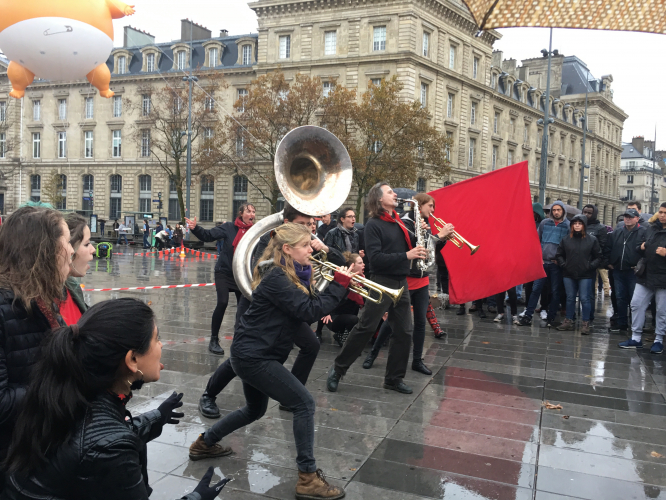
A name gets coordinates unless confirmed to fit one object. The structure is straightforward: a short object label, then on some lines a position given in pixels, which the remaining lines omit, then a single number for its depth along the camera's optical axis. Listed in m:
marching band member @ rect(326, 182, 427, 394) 5.46
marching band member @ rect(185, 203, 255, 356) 6.83
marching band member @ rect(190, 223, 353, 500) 3.50
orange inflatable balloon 7.41
